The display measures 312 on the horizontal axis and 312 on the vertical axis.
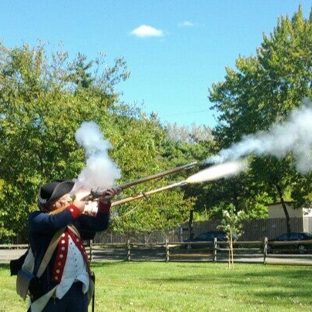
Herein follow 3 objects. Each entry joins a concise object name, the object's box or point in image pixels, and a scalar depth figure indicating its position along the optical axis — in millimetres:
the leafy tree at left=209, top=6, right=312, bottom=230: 34250
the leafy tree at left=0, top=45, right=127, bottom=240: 25875
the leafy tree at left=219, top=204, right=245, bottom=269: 27678
